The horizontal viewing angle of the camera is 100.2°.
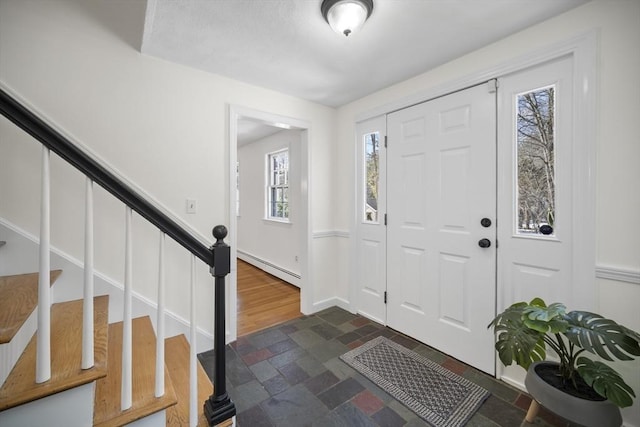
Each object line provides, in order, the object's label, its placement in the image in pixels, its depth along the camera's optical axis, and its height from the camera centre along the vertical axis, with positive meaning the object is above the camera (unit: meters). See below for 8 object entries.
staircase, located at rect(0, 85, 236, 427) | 0.91 -0.59
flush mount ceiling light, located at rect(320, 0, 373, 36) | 1.44 +1.10
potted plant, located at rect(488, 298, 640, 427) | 1.13 -0.71
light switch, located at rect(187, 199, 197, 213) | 2.18 +0.04
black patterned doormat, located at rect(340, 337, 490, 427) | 1.59 -1.18
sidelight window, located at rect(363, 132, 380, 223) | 2.76 +0.37
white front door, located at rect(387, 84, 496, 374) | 1.94 -0.10
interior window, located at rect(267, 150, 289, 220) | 4.43 +0.41
